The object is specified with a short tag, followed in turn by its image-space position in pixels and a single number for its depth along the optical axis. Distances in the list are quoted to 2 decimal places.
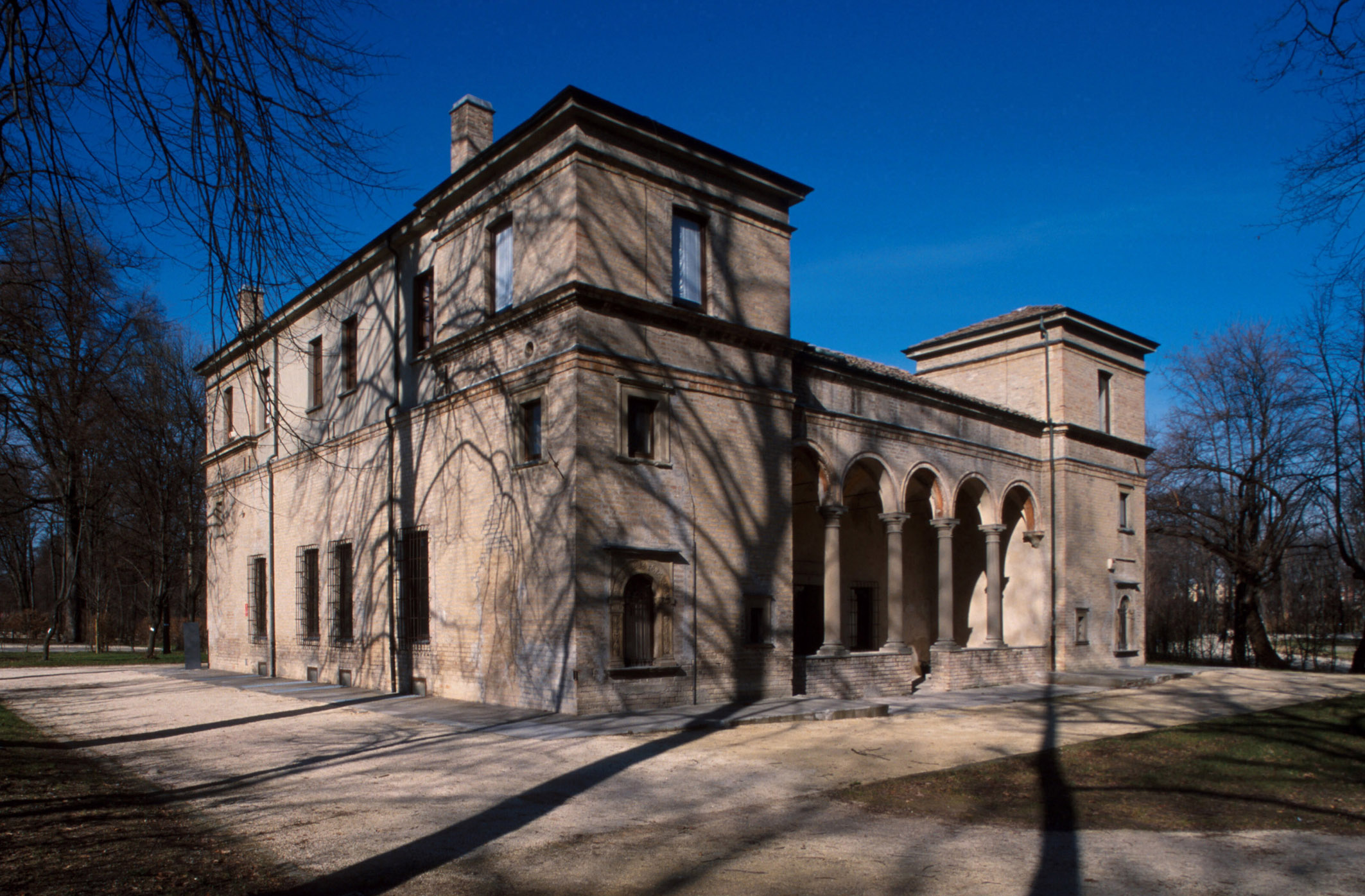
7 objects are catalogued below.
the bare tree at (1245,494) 29.28
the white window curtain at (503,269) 16.38
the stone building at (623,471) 14.62
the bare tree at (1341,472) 26.42
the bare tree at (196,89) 5.23
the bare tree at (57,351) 8.96
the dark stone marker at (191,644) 26.61
